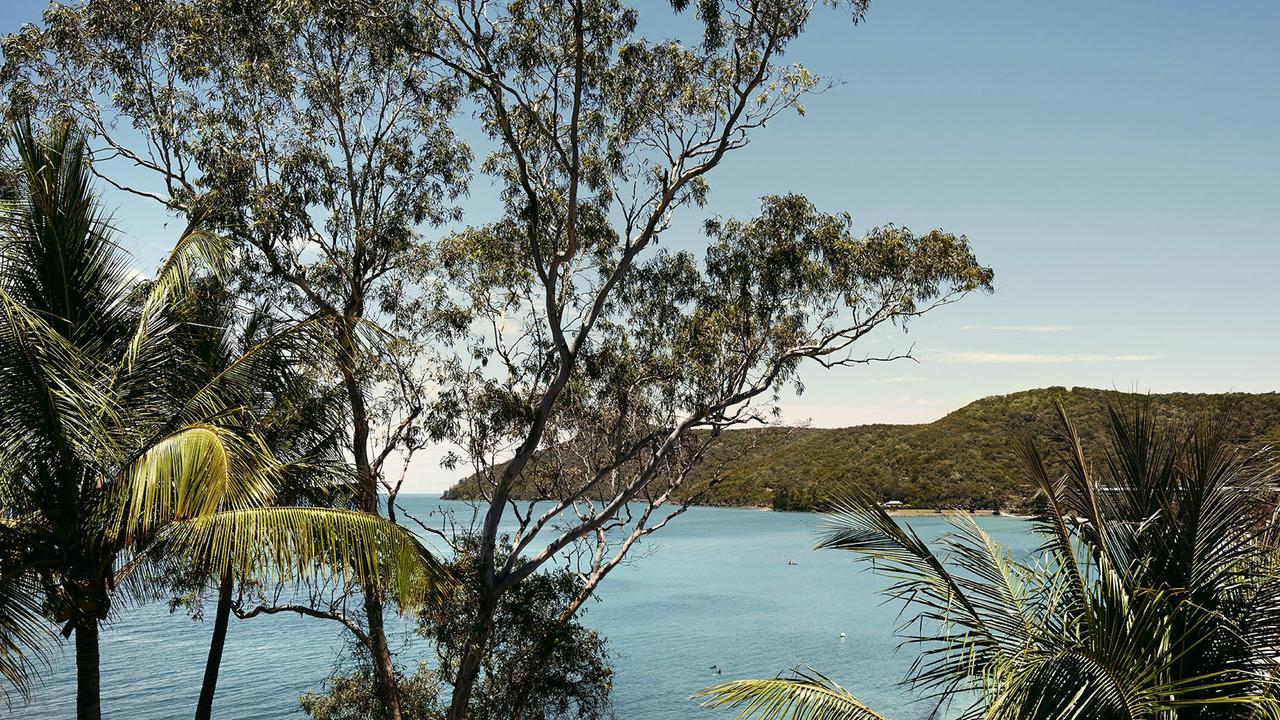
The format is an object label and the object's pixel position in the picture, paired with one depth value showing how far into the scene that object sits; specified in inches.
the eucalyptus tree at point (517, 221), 463.8
